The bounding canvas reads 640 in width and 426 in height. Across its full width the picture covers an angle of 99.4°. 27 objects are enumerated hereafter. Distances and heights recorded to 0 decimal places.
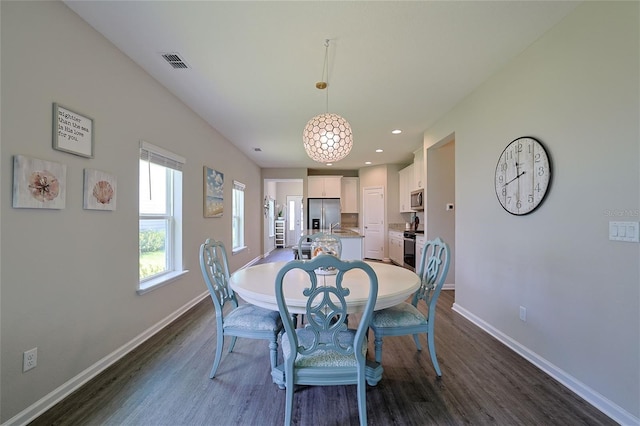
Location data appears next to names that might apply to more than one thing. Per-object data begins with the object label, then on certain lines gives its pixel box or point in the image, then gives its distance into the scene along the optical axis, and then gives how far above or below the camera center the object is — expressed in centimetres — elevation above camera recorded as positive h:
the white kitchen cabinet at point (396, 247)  606 -76
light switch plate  148 -9
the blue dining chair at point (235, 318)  186 -73
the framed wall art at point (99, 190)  191 +19
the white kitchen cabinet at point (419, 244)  481 -53
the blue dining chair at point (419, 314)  188 -72
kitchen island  467 -53
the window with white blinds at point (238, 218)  549 -6
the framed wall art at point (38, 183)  146 +18
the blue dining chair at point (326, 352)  134 -71
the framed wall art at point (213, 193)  385 +34
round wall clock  207 +33
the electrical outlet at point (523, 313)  226 -82
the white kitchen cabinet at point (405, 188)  616 +66
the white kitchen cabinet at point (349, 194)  788 +62
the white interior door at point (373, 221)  713 -16
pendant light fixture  217 +64
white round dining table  150 -46
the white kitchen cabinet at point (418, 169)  533 +93
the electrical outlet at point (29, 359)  151 -82
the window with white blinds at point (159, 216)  266 -1
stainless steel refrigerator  769 +9
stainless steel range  519 -67
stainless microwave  532 +32
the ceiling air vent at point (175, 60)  227 +134
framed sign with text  168 +55
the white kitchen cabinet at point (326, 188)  765 +77
